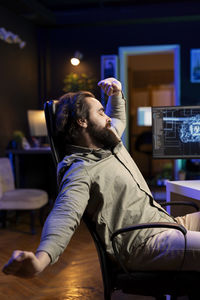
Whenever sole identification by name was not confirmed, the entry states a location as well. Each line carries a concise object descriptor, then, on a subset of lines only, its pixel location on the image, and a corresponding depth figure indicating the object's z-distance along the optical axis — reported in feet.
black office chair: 5.33
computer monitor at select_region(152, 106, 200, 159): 7.74
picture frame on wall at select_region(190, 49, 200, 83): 22.61
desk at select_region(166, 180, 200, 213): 6.83
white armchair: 14.44
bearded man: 4.83
